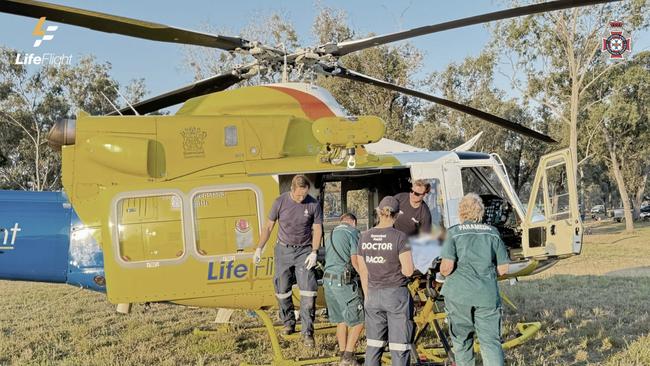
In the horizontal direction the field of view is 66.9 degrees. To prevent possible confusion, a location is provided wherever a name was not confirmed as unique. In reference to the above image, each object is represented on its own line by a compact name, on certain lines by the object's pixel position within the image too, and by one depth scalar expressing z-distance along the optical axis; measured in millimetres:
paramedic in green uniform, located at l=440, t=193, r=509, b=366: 3957
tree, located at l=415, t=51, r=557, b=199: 30609
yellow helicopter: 5516
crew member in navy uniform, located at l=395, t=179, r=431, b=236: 5676
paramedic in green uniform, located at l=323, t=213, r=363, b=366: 5004
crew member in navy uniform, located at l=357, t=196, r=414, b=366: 4055
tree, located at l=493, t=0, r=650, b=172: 24812
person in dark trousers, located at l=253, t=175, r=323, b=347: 5371
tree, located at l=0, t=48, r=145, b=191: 30094
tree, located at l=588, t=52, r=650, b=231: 28781
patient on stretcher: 4875
